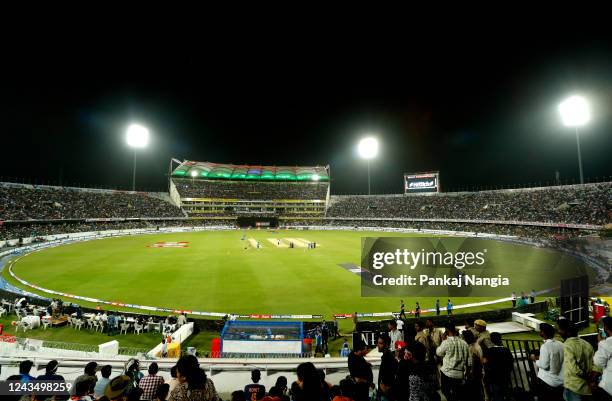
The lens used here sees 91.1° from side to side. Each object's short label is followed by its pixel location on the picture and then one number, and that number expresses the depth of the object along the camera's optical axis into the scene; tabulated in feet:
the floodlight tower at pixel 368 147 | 328.49
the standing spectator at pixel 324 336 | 46.84
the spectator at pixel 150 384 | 17.57
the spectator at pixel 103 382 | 18.58
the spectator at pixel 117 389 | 14.35
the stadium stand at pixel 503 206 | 174.29
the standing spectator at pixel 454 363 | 18.63
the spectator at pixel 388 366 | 15.97
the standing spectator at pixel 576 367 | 15.40
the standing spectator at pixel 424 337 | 22.74
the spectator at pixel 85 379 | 14.52
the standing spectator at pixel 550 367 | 16.78
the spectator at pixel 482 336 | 20.56
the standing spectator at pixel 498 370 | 17.39
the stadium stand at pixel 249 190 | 345.72
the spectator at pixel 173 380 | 18.92
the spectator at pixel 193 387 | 13.55
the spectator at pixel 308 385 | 12.87
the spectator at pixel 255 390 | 18.34
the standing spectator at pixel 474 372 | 17.42
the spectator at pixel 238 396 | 14.76
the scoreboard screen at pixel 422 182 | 297.74
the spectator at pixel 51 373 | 17.06
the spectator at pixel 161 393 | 14.74
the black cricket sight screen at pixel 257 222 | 318.34
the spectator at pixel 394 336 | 30.47
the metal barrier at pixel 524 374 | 20.63
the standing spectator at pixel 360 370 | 14.25
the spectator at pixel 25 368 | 18.03
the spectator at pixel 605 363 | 14.26
